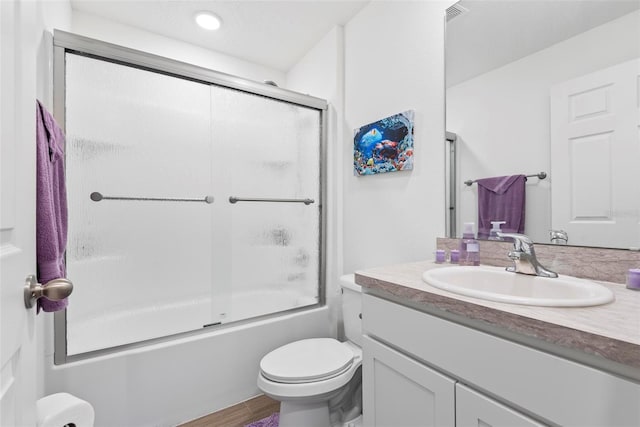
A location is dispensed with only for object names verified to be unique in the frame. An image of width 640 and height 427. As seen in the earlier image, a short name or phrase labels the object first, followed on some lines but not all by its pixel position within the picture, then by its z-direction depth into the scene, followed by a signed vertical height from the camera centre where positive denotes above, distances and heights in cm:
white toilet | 119 -69
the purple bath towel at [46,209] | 72 +2
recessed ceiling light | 182 +124
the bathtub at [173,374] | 124 -76
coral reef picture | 148 +38
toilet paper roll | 89 -62
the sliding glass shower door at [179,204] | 133 +6
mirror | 88 +36
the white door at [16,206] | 40 +1
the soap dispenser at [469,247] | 115 -14
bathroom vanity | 51 -32
